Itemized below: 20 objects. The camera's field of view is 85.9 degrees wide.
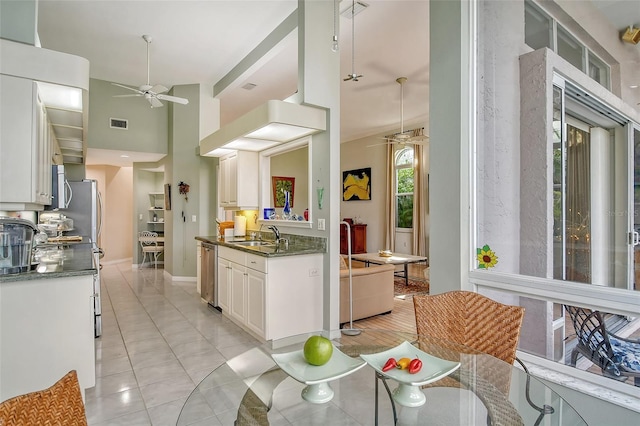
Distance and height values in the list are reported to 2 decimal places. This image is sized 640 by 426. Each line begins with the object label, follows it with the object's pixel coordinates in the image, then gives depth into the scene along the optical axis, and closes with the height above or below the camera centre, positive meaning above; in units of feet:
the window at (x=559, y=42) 6.36 +3.60
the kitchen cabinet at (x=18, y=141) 7.71 +1.67
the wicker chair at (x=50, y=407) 2.85 -1.68
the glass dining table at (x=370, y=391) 4.00 -2.34
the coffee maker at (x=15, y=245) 7.41 -0.68
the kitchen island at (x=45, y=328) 6.88 -2.39
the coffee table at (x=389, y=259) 17.98 -2.44
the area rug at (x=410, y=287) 18.51 -4.28
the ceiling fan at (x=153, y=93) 15.35 +5.53
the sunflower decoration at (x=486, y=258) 7.50 -0.96
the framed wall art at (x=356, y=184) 31.45 +2.83
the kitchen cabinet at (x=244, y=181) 16.33 +1.62
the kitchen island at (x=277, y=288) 11.11 -2.53
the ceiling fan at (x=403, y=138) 19.73 +4.78
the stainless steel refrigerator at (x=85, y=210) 15.51 +0.20
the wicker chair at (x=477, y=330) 4.67 -2.03
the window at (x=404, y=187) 28.14 +2.27
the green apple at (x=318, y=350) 4.12 -1.64
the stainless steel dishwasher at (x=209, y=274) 15.12 -2.73
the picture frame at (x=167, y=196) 21.88 +1.19
